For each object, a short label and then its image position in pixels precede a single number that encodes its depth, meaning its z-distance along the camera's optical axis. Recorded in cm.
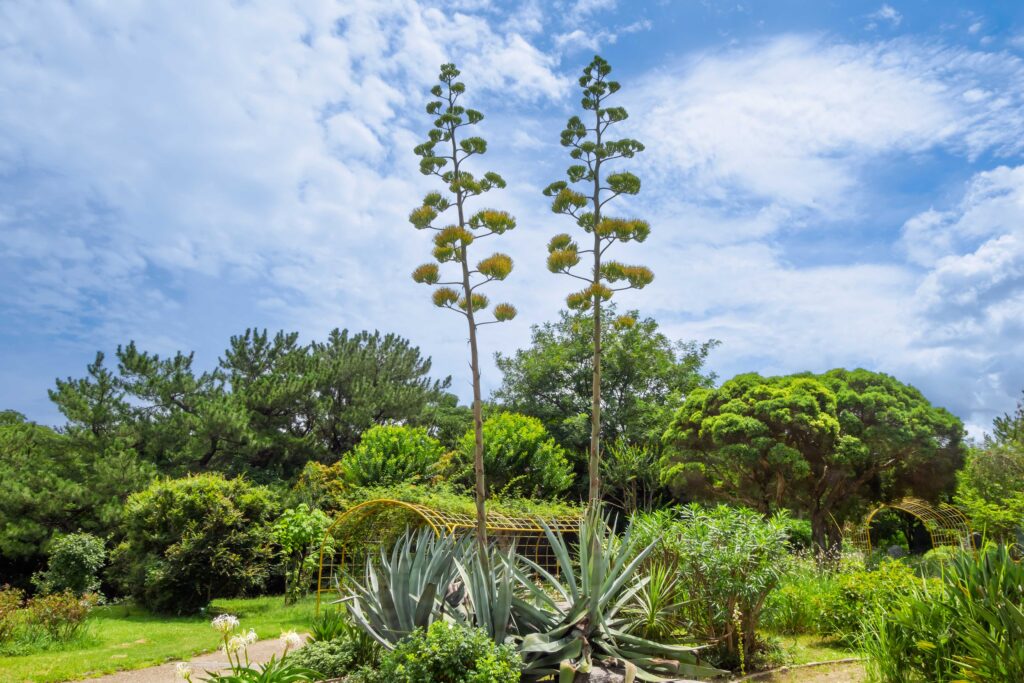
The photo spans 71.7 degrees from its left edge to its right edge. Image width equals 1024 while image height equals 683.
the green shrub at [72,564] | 1215
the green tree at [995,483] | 1199
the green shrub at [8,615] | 891
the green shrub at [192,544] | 1243
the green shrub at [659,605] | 623
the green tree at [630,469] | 2162
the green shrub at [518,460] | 1823
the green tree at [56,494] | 1516
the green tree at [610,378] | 2353
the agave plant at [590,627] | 503
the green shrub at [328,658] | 595
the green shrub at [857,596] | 729
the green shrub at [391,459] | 1661
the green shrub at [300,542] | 1277
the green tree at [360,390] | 2184
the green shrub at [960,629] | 455
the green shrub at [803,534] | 1580
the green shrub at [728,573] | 655
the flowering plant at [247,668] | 406
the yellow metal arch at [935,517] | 1427
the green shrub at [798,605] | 805
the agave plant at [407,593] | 539
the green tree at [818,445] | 1415
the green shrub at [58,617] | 936
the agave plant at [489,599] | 518
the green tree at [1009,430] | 1436
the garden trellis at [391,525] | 1095
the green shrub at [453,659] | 454
